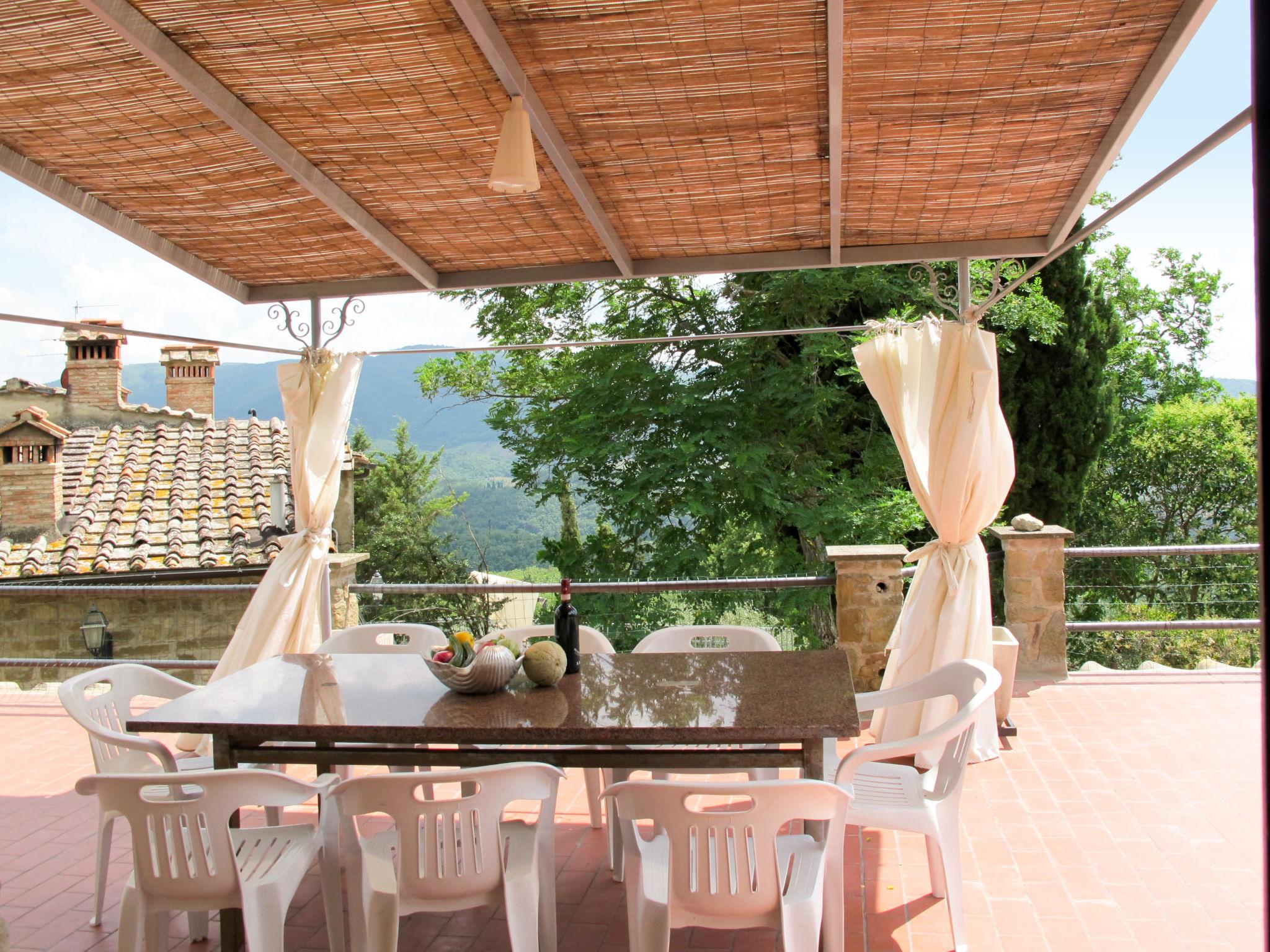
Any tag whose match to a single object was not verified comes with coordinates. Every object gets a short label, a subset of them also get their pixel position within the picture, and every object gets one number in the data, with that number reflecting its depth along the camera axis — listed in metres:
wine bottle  3.38
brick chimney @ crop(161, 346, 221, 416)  14.09
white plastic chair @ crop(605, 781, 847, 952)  2.32
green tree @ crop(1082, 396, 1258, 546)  13.97
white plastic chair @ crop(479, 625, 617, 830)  4.02
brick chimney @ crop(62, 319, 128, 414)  12.36
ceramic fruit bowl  3.09
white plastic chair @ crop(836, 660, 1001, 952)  2.88
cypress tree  11.49
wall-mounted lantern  8.79
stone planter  4.97
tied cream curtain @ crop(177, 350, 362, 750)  5.11
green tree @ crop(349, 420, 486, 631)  21.59
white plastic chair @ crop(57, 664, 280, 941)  3.02
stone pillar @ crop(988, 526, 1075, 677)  5.88
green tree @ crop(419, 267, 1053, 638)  10.63
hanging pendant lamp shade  3.15
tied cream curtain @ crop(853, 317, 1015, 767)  4.62
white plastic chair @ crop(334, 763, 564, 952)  2.42
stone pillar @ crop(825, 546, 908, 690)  5.51
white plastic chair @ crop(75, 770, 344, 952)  2.51
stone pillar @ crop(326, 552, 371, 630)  6.56
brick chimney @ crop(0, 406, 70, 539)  10.50
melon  3.19
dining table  2.70
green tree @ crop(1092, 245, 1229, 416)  15.36
